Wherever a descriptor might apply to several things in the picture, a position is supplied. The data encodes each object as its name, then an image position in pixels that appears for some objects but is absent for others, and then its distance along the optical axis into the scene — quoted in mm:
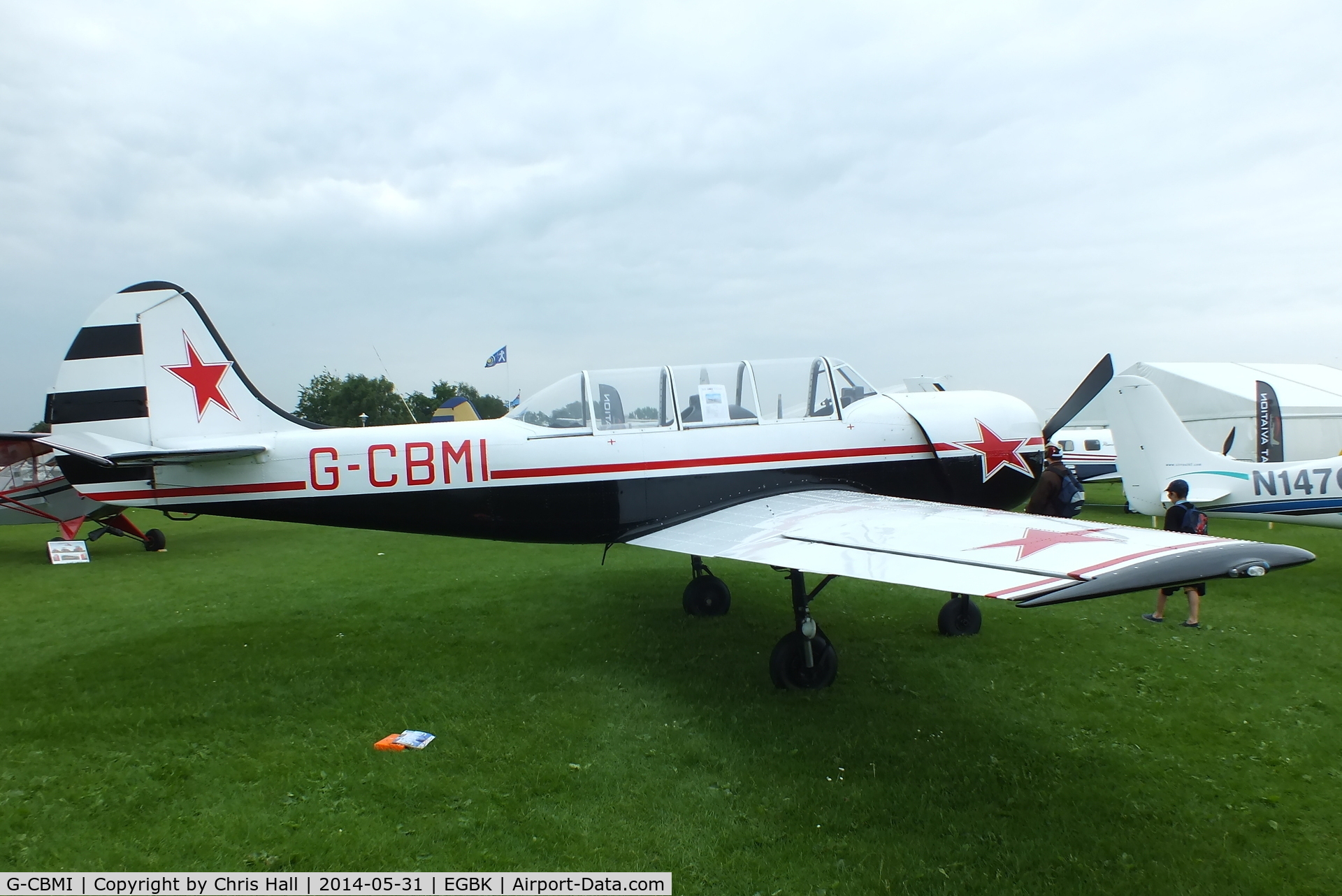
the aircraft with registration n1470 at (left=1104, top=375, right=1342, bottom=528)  8133
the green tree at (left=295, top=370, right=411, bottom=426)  43594
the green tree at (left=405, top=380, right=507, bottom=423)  39750
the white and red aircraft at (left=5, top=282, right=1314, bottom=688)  5602
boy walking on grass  6211
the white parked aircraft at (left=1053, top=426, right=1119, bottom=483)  17188
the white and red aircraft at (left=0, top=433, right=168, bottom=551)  12141
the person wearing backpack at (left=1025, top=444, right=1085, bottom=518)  7027
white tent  15156
